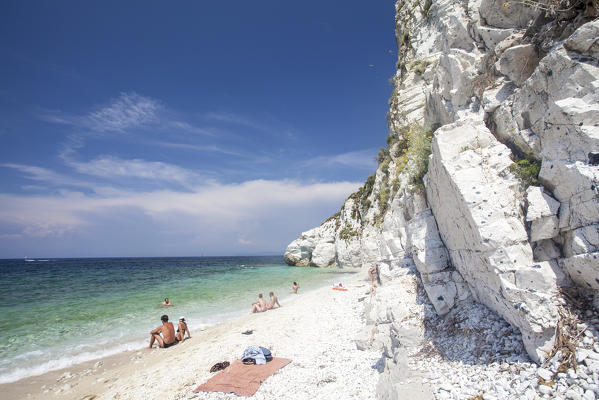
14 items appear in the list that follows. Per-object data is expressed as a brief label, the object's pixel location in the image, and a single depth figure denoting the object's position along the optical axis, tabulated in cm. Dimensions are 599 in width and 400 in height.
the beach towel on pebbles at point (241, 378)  619
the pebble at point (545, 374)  364
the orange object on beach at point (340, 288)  1667
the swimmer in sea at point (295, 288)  2161
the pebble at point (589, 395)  312
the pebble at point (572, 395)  319
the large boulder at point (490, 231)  423
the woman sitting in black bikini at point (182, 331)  1197
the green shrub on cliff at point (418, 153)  852
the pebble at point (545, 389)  345
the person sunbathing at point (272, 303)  1589
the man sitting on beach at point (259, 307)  1540
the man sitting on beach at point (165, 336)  1134
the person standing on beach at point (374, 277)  1252
